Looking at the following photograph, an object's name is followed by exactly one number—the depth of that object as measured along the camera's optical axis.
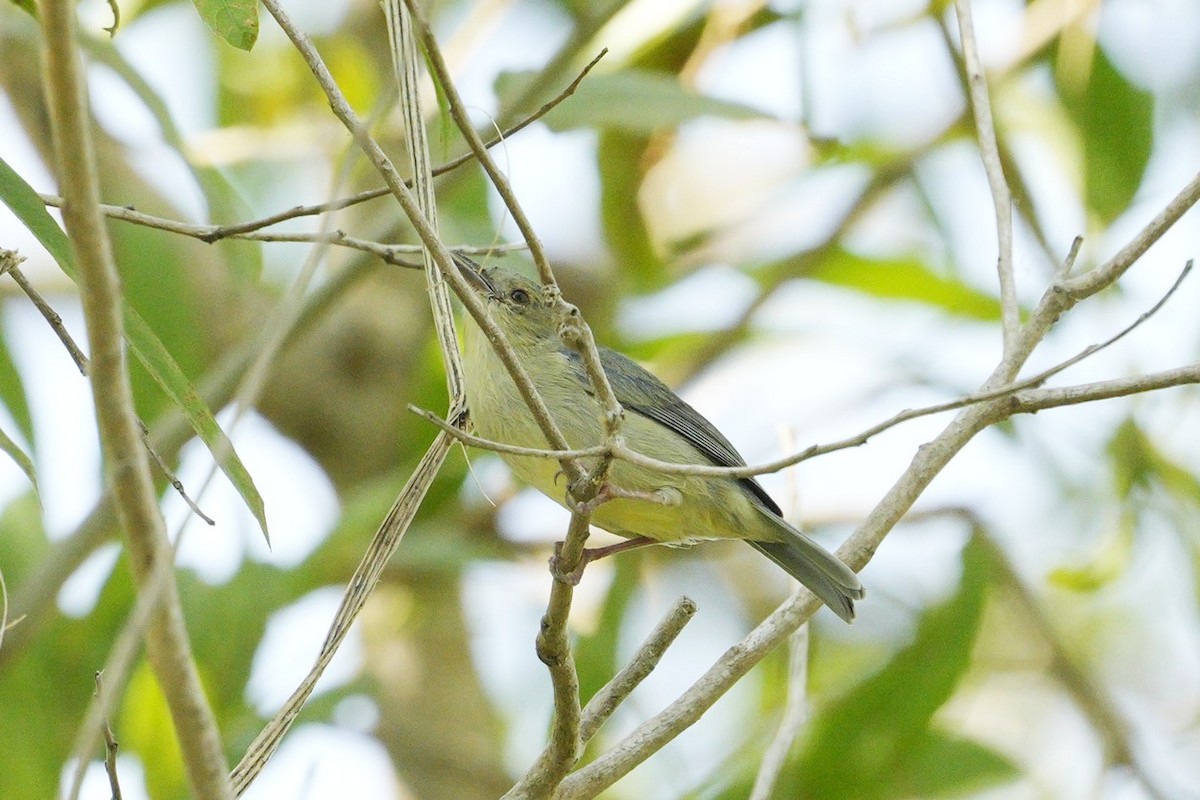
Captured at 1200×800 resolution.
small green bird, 6.95
